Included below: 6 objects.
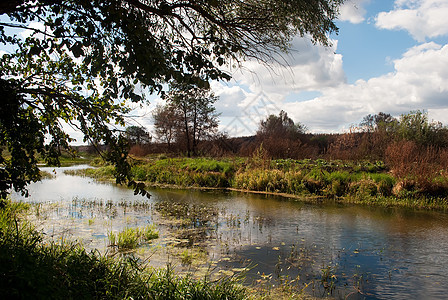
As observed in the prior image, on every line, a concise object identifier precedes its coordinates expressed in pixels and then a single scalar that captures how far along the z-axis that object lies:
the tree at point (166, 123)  32.75
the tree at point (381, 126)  19.66
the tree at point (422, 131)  18.33
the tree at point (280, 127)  25.09
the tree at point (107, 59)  3.89
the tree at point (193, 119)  31.75
